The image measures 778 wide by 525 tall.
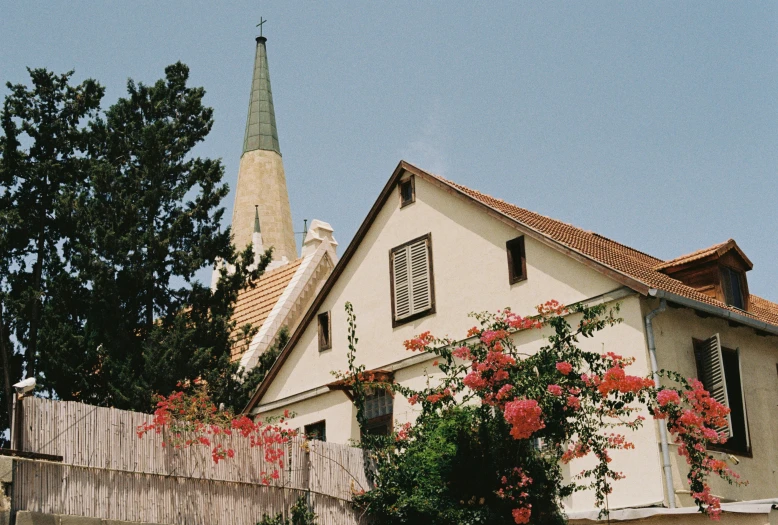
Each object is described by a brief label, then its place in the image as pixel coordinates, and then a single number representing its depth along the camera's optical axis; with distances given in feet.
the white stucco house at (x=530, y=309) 63.82
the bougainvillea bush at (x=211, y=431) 52.70
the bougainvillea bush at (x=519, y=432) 55.16
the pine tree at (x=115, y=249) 77.15
